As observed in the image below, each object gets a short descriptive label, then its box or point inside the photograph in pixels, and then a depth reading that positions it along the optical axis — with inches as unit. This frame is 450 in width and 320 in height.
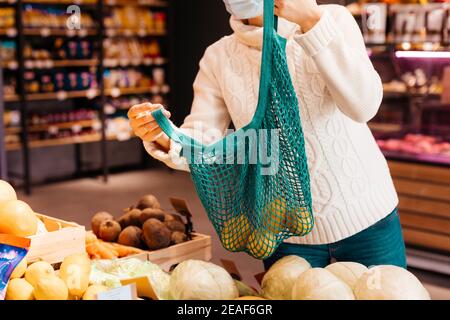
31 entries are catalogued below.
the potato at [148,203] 112.8
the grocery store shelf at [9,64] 266.7
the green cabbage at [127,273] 63.2
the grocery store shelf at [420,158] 181.8
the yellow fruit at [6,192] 75.0
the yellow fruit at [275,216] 67.0
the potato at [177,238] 101.8
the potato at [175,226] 104.3
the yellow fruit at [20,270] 65.2
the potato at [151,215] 107.7
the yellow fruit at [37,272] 63.2
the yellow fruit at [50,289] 61.3
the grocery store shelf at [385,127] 201.7
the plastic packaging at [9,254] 61.4
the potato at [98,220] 108.6
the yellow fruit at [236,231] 68.8
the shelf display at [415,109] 184.4
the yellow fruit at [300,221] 66.6
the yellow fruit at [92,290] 62.0
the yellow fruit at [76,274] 64.1
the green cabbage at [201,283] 58.9
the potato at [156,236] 99.8
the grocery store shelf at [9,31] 263.4
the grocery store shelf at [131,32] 304.2
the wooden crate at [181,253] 97.1
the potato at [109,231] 105.2
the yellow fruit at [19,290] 62.4
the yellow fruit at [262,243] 67.6
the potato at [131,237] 103.0
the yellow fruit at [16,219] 69.7
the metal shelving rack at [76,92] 267.1
